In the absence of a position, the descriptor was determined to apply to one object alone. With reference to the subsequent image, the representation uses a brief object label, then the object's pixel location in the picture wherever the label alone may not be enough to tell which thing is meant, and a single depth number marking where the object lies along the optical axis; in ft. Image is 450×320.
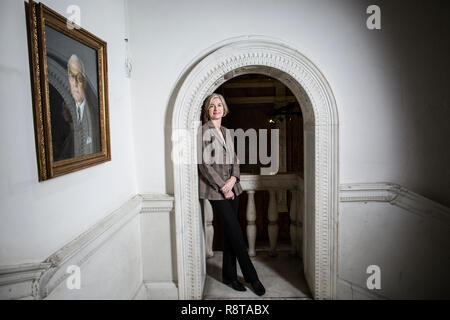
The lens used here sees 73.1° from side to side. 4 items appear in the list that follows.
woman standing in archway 9.14
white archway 8.41
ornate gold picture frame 4.42
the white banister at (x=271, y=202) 11.75
